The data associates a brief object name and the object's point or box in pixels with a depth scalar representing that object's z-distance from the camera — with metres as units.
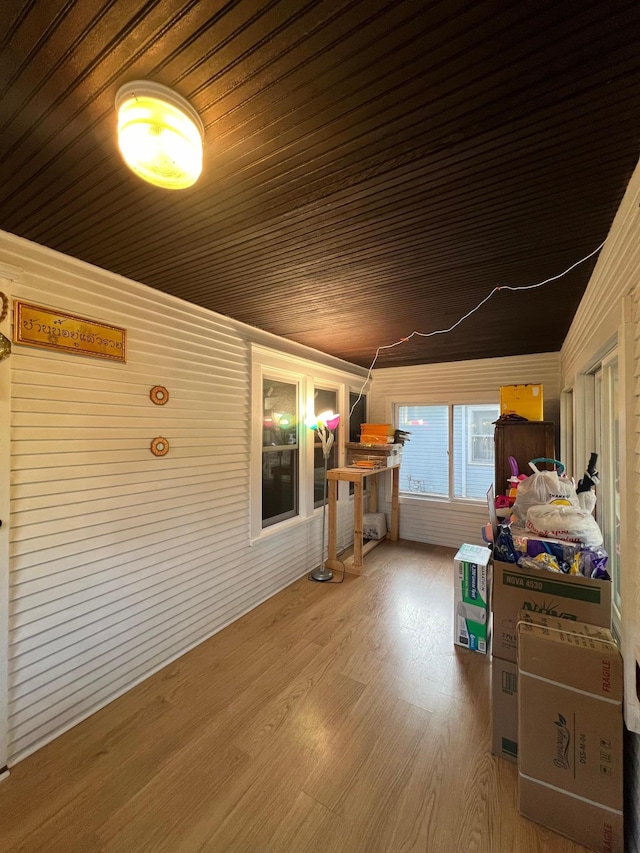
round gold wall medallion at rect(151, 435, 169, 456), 2.25
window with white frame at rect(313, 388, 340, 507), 4.10
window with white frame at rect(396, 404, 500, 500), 4.75
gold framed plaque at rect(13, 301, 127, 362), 1.67
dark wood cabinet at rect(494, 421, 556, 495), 3.16
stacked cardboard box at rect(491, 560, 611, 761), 1.51
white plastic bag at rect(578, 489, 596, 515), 1.84
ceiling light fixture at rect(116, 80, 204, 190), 0.92
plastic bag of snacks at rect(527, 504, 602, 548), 1.66
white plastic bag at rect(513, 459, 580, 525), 1.92
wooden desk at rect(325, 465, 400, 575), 3.72
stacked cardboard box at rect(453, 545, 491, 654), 2.42
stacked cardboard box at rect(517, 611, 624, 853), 1.29
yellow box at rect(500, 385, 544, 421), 3.30
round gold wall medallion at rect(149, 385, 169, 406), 2.25
